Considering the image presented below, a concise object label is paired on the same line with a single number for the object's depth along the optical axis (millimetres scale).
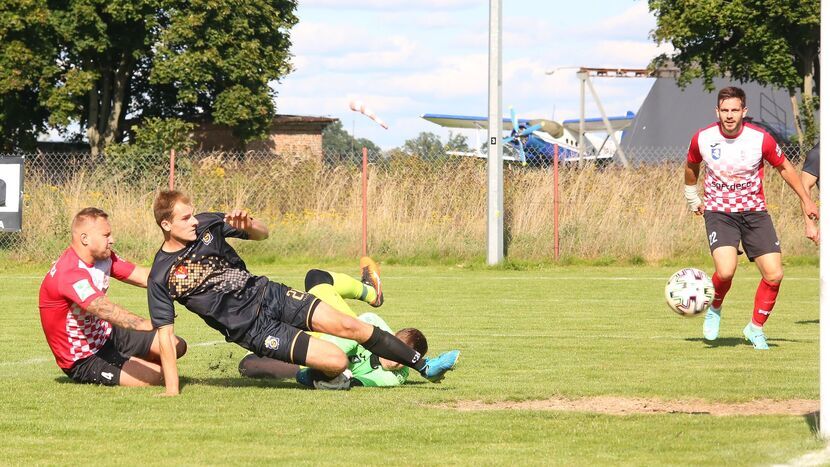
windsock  40531
